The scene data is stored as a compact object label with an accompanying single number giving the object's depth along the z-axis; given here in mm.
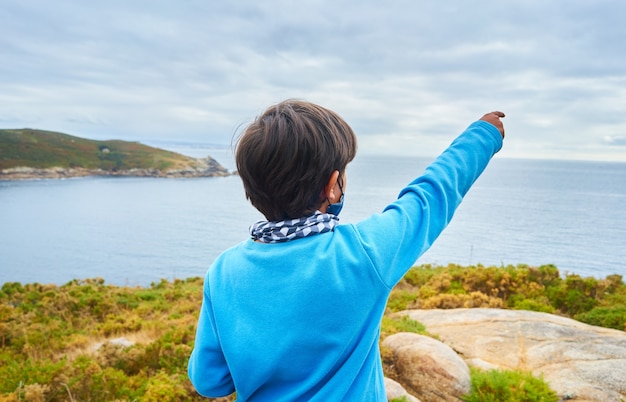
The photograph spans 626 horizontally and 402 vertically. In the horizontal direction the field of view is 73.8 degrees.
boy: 1225
